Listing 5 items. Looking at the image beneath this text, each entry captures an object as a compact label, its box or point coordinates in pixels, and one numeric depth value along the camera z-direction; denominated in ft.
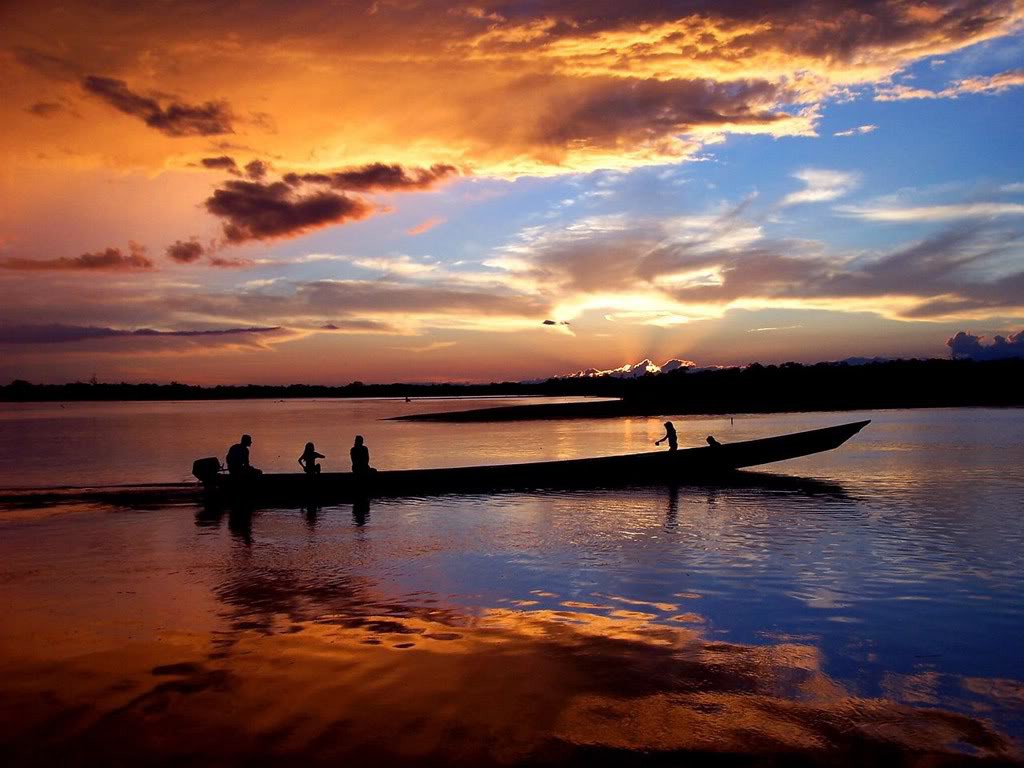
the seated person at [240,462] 77.27
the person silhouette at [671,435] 96.12
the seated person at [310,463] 80.33
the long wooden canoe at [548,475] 78.12
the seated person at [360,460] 81.76
